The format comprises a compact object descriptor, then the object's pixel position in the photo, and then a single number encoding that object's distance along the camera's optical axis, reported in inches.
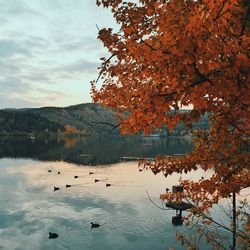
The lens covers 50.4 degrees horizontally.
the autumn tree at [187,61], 147.1
